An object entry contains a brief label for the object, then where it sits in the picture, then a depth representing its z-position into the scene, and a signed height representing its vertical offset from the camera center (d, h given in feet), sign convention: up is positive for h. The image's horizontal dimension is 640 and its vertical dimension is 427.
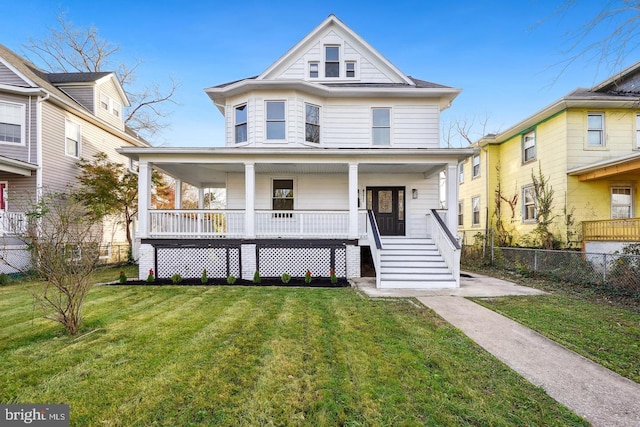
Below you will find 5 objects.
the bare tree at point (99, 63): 66.39 +36.32
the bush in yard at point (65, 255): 14.02 -1.64
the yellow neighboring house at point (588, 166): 34.99 +6.47
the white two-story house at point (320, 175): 31.35 +5.62
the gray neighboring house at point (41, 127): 38.19 +12.81
